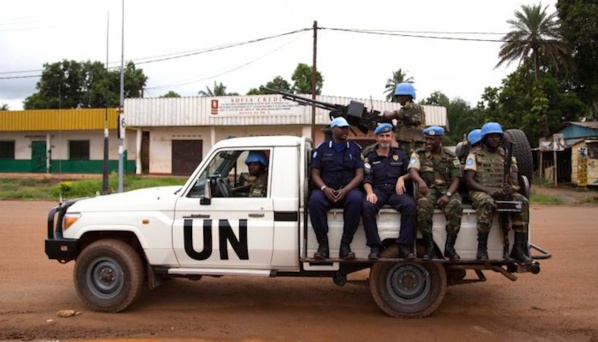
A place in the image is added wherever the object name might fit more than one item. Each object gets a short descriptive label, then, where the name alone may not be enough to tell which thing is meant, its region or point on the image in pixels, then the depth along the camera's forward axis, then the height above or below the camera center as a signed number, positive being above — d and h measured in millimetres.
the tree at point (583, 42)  32125 +9101
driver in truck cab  5176 -6
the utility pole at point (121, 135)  17438 +1282
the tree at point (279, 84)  47012 +8787
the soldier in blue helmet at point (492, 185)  4773 -125
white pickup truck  4957 -737
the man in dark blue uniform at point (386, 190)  4809 -183
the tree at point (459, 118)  45781 +5484
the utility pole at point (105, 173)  17786 -98
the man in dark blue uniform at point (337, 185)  4816 -134
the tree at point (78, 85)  45872 +8311
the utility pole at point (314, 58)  20483 +4905
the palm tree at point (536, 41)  34812 +9773
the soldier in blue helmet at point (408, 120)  6367 +698
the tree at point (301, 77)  43938 +8746
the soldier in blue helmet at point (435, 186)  4812 -142
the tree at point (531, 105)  30258 +4600
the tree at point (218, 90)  51344 +8724
